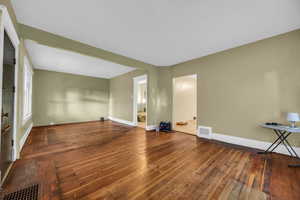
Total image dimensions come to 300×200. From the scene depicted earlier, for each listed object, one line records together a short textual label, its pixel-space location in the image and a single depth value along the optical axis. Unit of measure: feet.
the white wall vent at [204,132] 11.22
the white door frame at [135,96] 17.53
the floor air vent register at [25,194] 4.23
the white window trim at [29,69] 10.87
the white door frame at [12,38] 4.54
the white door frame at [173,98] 14.60
